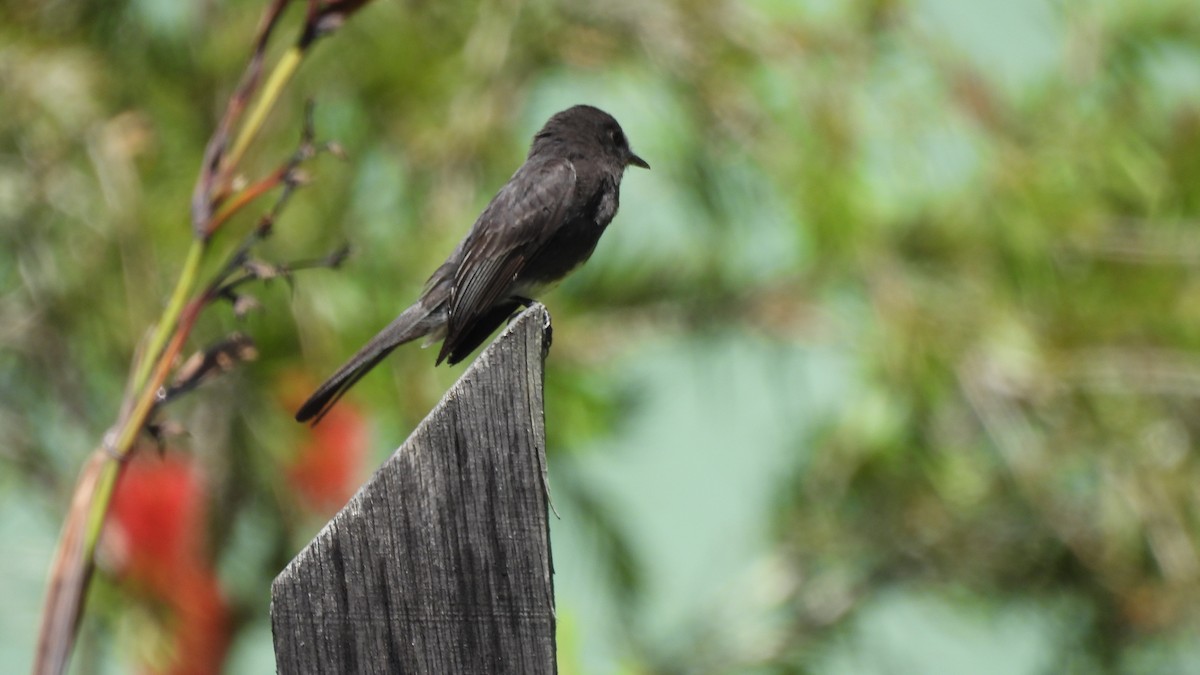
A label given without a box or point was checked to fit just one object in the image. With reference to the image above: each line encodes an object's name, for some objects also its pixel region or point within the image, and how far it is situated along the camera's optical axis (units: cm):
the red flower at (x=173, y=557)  1051
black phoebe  689
